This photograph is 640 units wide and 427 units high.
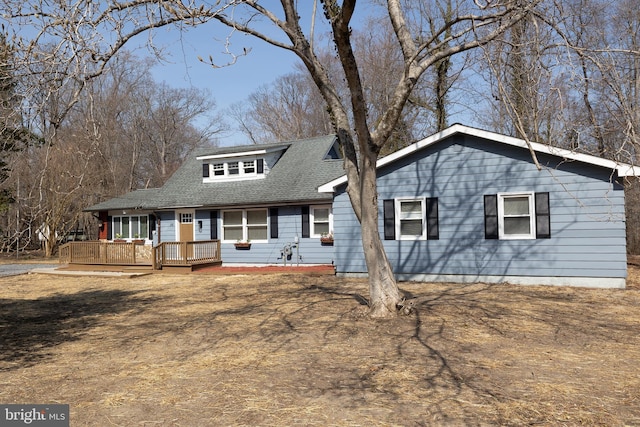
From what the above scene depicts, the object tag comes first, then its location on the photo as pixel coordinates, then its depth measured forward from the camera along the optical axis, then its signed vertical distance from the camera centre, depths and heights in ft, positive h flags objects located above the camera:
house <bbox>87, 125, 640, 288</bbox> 36.50 +0.34
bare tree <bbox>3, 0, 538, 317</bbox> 22.02 +7.95
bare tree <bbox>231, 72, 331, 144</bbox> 115.70 +28.30
